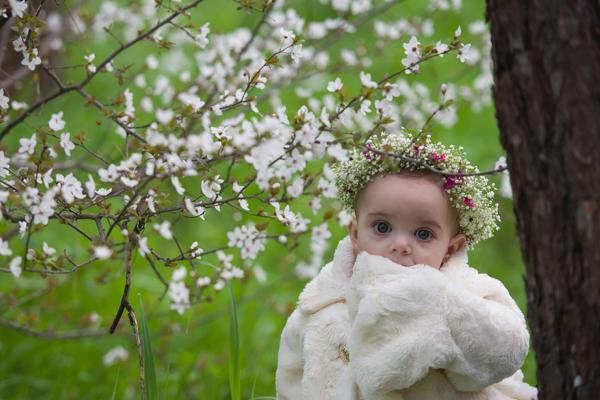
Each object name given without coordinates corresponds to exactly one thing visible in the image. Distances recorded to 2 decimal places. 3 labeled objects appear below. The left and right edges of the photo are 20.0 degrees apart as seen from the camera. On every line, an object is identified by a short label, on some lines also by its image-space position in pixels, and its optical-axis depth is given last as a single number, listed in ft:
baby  13.75
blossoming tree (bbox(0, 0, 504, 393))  13.42
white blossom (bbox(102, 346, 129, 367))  26.02
